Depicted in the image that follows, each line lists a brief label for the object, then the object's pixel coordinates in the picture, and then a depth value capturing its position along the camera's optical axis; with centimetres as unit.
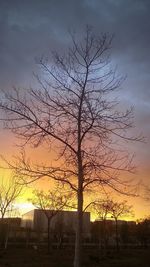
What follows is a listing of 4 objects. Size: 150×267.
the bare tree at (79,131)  814
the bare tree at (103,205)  861
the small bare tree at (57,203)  876
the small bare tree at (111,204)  887
